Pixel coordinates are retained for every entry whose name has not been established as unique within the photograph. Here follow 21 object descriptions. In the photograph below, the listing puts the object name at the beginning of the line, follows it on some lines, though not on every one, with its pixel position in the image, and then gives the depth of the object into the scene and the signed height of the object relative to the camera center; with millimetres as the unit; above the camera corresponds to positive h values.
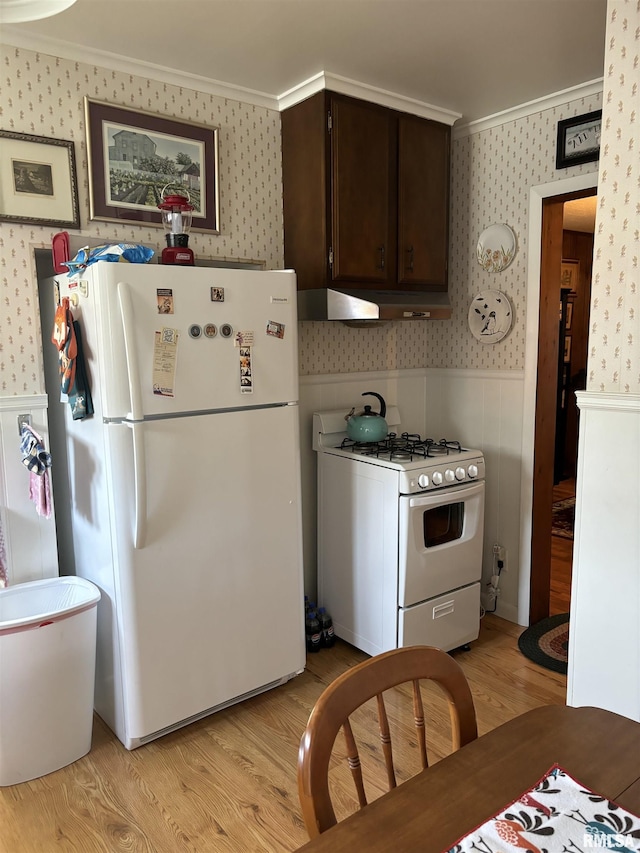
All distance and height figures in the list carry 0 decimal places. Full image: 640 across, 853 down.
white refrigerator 2096 -510
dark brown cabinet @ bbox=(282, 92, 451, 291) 2713 +662
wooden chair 962 -617
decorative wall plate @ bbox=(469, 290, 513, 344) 3148 +115
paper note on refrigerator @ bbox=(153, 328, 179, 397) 2123 -64
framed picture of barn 2430 +717
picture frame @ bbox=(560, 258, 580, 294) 6070 +617
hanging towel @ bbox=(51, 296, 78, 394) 2141 -3
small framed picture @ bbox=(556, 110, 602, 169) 2701 +864
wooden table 883 -687
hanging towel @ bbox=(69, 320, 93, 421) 2166 -164
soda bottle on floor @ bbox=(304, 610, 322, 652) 2988 -1376
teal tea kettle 2984 -412
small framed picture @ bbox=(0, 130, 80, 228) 2252 +590
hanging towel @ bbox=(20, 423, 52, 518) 2277 -440
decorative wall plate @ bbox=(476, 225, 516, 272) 3094 +451
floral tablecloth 870 -690
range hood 2672 +154
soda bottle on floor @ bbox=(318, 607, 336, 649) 3020 -1375
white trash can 2035 -1143
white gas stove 2672 -885
